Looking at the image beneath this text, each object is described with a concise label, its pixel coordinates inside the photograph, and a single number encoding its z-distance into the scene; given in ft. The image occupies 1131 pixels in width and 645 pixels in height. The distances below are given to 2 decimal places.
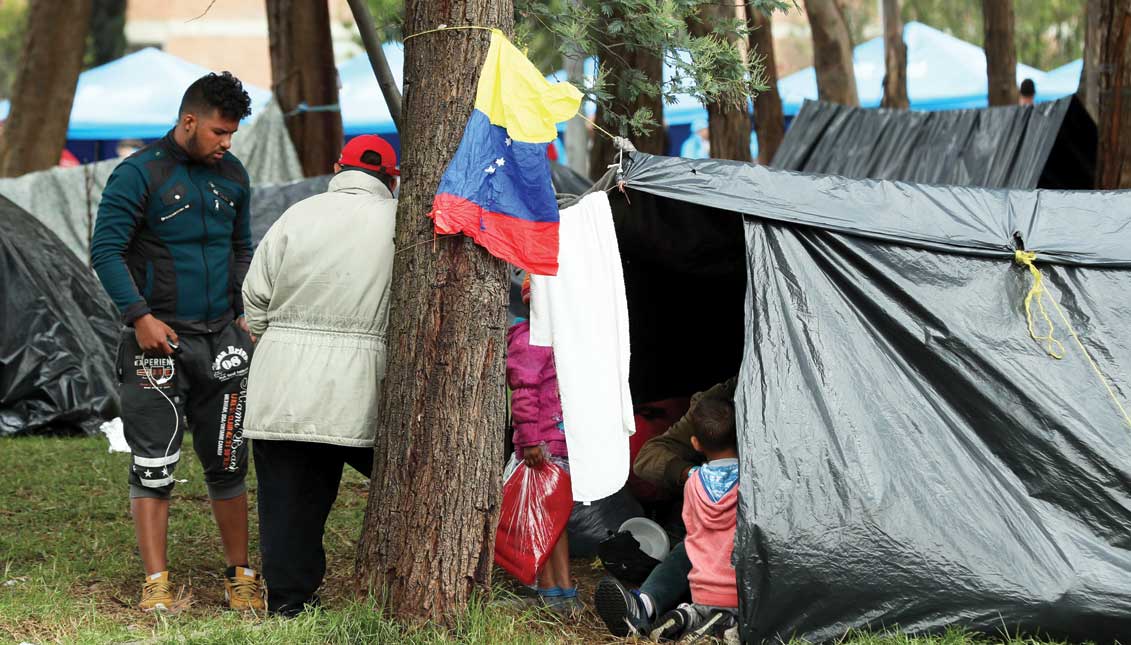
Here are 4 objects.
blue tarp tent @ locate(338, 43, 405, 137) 108.88
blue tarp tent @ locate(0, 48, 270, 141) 105.19
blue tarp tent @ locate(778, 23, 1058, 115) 107.55
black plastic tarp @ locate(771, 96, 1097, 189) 54.75
